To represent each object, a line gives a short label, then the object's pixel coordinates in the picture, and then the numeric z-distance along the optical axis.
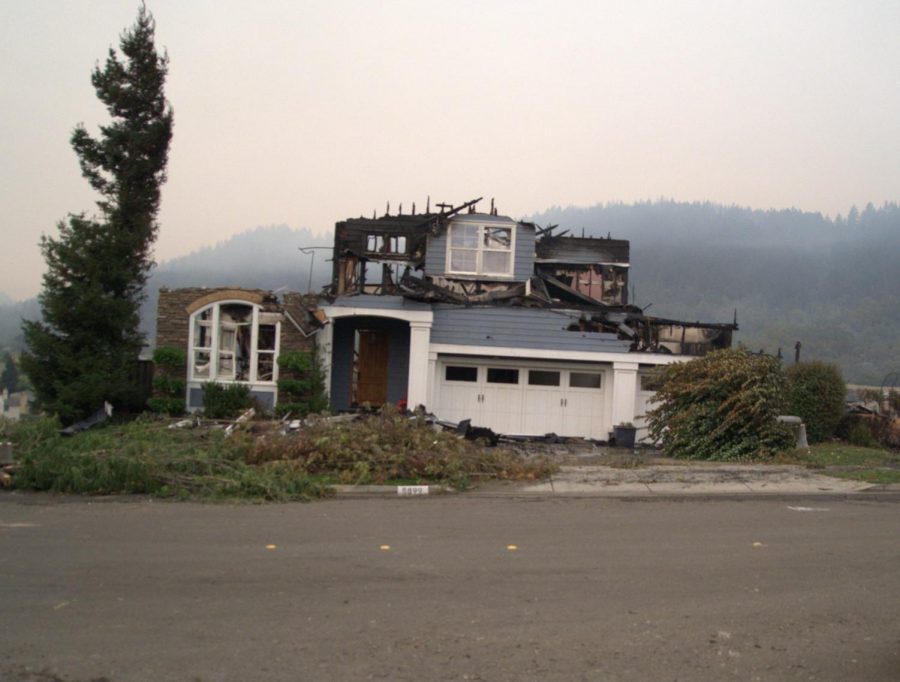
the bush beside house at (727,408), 15.14
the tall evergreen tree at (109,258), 17.28
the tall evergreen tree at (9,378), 43.94
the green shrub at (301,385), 18.84
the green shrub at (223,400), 18.41
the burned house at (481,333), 20.53
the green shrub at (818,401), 19.08
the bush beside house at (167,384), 18.58
